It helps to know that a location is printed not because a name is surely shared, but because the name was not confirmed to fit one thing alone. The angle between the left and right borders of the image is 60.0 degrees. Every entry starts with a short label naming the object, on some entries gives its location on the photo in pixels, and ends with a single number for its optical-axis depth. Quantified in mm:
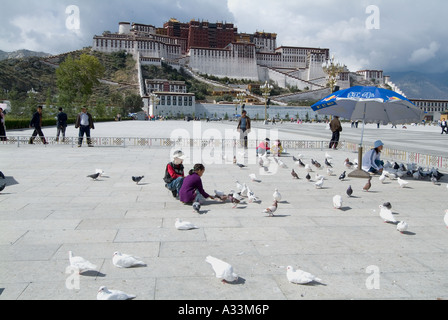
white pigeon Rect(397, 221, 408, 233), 4133
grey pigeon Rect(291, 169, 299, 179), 7457
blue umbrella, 7562
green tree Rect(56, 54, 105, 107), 54531
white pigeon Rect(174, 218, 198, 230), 4177
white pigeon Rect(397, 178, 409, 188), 6666
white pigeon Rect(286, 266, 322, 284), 2865
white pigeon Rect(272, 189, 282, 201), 5332
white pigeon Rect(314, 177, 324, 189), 6547
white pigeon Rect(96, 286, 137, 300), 2531
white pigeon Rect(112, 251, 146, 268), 3115
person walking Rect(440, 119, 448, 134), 26156
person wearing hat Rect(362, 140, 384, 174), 8406
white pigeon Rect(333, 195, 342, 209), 5121
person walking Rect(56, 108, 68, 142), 13047
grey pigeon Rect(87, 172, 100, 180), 6905
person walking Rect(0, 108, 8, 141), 12523
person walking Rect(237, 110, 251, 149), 12406
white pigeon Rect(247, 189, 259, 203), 5505
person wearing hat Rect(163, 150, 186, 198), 5614
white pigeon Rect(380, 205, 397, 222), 4469
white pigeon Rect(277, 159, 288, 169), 9060
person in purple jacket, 5309
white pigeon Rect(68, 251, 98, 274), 2982
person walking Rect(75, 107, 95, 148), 12414
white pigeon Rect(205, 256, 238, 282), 2854
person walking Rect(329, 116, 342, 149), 12730
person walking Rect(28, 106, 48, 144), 12695
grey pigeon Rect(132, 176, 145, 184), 6520
